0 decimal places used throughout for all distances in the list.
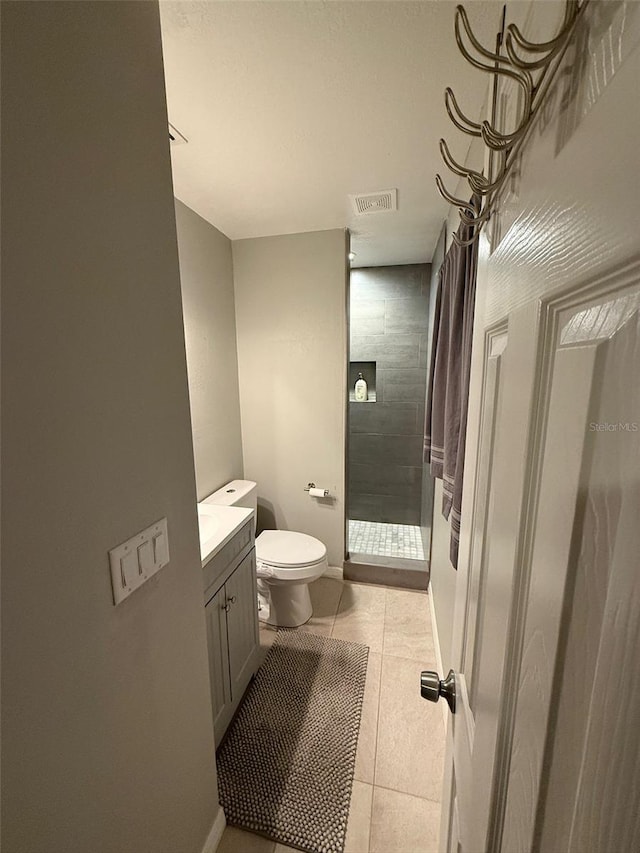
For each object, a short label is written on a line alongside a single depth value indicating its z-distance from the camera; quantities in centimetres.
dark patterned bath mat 112
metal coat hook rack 29
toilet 183
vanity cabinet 123
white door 20
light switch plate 64
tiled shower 280
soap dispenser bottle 305
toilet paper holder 232
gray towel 112
